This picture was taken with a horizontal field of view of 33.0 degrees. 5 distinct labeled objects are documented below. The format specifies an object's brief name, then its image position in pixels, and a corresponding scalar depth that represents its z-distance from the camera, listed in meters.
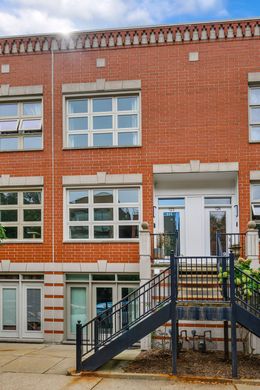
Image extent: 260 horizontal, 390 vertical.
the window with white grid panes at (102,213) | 13.23
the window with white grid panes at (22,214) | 13.64
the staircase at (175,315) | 9.05
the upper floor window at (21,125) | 13.88
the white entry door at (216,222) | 13.22
